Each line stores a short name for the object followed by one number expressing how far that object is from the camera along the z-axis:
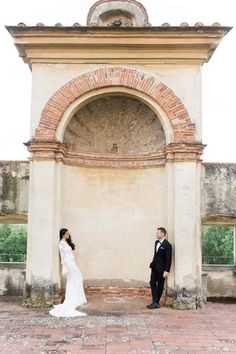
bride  9.03
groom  9.09
